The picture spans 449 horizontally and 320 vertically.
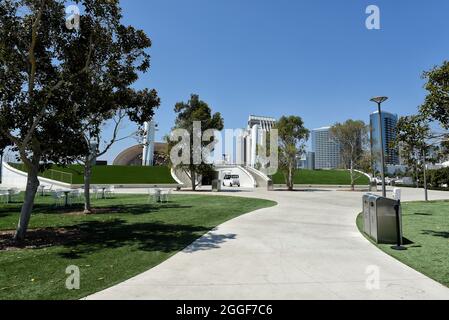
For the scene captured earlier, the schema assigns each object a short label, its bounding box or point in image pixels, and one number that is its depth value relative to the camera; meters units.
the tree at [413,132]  9.09
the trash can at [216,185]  32.00
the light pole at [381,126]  13.74
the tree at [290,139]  35.19
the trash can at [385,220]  8.77
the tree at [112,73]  9.62
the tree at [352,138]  36.47
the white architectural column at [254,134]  93.19
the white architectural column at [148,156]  79.20
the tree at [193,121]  31.22
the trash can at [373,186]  36.84
